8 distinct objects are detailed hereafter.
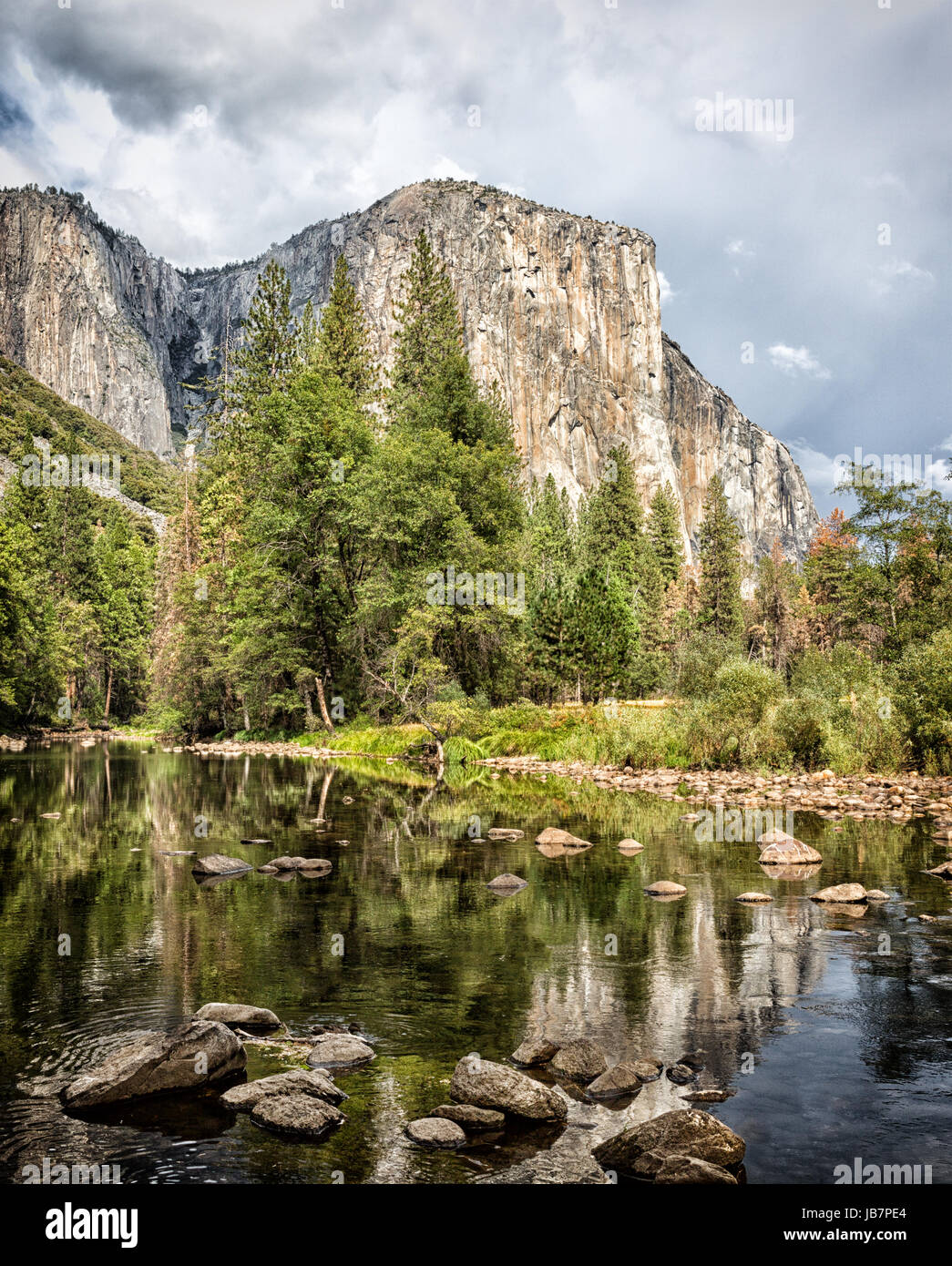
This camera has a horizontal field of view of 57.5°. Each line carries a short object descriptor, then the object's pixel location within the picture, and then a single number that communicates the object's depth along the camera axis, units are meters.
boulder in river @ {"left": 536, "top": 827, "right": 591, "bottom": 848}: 16.19
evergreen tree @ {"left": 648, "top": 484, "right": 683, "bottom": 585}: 89.25
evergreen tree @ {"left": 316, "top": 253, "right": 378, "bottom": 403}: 54.06
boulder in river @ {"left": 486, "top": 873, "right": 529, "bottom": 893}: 12.70
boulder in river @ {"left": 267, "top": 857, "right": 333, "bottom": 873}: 14.14
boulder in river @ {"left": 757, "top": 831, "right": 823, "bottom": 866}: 14.57
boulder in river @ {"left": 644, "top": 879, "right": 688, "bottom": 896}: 12.23
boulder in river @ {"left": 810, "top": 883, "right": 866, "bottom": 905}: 11.73
